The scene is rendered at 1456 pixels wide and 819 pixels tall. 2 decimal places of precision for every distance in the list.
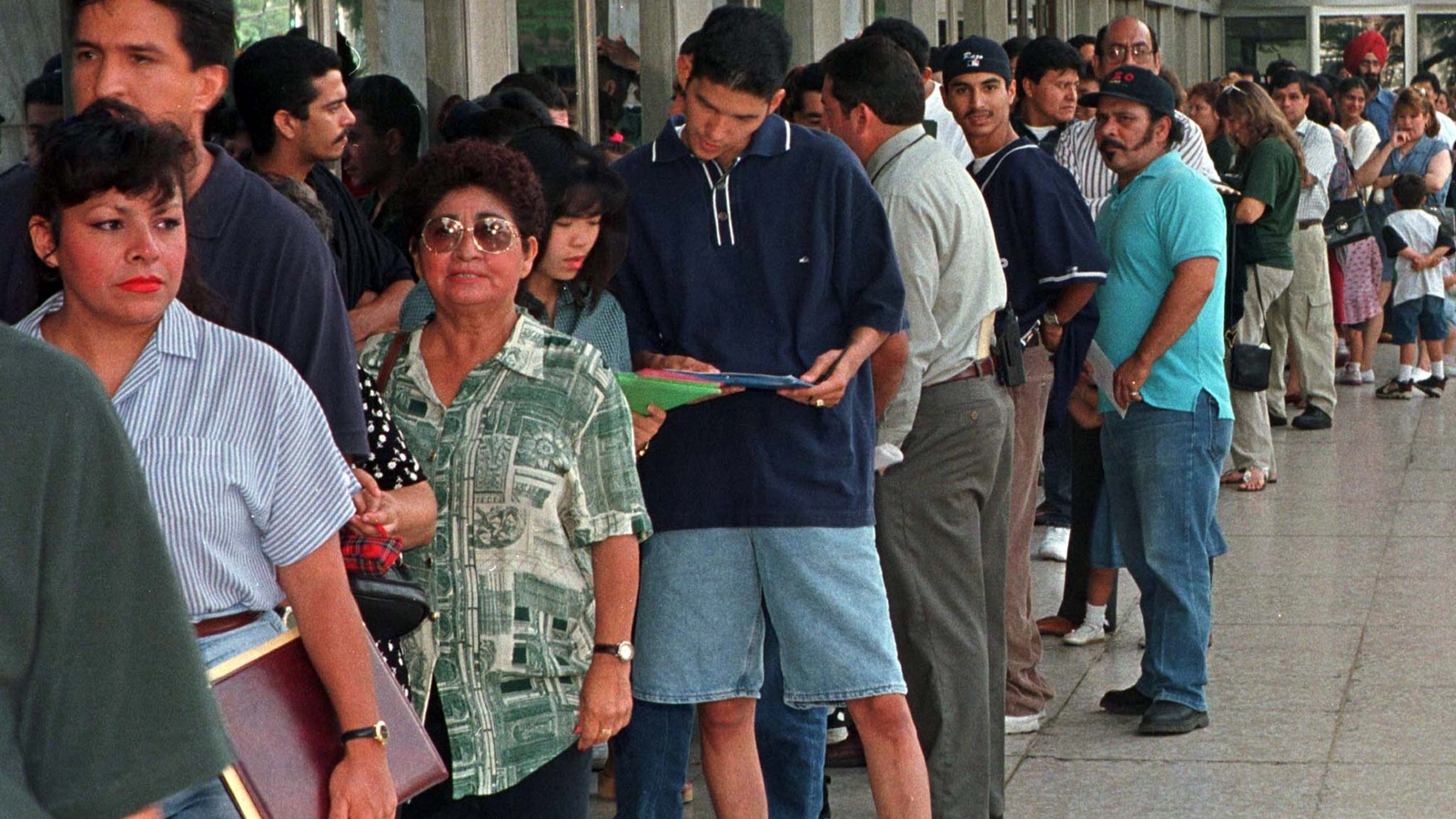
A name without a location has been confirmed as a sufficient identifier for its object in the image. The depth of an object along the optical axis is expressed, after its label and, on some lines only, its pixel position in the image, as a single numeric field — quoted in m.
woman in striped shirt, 5.34
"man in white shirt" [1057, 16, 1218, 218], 17.30
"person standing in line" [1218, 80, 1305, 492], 21.05
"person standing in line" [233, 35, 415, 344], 9.15
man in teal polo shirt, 12.21
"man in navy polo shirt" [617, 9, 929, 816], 8.46
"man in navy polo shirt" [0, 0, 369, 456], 5.98
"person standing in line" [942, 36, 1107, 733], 11.63
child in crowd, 28.42
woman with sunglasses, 6.94
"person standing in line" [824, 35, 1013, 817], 9.89
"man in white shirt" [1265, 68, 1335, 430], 25.00
